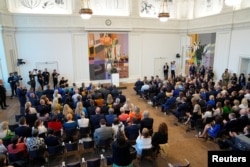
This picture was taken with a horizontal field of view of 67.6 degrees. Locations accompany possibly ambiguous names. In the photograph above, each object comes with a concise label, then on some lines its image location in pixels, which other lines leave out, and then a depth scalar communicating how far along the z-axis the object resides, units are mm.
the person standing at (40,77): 11641
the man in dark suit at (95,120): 5637
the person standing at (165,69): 14766
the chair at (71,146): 4520
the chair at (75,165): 3594
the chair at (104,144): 4855
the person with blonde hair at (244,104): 6242
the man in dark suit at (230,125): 5246
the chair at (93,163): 3787
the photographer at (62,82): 11253
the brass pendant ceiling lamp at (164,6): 14305
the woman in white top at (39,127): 4859
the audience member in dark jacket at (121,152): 3344
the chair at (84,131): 5316
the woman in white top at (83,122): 5504
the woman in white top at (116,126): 5031
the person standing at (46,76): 11859
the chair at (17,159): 4096
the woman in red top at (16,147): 4118
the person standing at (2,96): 8812
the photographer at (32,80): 11328
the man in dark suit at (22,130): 4836
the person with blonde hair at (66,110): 6059
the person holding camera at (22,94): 8242
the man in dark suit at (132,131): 5070
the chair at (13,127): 5345
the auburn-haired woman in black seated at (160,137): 4613
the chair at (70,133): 5188
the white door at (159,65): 15211
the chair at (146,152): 4418
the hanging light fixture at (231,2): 6372
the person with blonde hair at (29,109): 6141
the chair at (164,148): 4746
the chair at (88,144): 4660
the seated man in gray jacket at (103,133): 4855
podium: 12670
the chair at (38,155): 4267
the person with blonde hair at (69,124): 5285
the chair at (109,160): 4008
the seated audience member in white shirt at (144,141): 4443
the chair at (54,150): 4398
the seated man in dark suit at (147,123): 5430
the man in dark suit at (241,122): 5262
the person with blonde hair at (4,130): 4738
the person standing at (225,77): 10786
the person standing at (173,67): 14976
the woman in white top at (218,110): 5919
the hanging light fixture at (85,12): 8417
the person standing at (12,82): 10312
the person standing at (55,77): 12000
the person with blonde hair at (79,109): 6184
